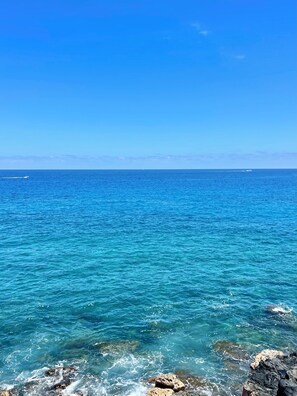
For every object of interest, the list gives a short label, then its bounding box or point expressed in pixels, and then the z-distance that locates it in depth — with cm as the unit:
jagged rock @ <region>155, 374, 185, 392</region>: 2111
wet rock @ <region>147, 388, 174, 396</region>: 2043
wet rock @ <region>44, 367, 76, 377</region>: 2297
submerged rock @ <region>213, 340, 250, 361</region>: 2520
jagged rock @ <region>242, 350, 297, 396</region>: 1823
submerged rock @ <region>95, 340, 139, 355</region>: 2573
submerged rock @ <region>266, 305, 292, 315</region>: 3134
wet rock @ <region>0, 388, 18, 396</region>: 2067
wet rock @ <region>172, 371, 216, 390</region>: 2186
